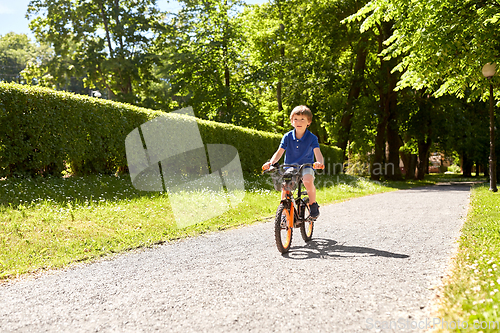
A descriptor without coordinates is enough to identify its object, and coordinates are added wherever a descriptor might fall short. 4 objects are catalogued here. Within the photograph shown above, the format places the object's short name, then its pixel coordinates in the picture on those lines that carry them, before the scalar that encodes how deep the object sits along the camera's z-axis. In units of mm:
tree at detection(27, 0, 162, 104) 20703
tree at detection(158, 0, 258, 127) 23047
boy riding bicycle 5320
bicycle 4988
